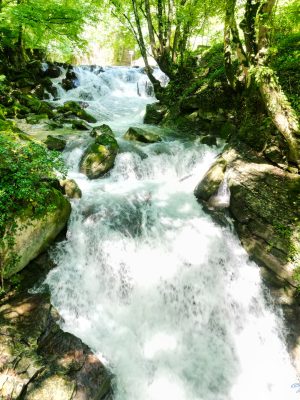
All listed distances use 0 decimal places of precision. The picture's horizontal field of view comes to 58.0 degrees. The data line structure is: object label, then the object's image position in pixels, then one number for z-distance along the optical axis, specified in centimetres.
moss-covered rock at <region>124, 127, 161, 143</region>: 1077
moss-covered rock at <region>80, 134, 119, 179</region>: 877
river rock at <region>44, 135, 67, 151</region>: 943
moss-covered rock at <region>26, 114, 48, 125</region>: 1219
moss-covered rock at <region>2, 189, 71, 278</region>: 509
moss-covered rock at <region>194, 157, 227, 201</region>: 782
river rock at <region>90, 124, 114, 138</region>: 1066
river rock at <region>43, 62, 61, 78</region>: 2062
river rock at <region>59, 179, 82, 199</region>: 723
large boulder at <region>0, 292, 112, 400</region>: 368
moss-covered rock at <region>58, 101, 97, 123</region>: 1443
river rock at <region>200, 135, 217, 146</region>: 1062
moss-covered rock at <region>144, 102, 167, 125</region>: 1401
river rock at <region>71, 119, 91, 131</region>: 1214
